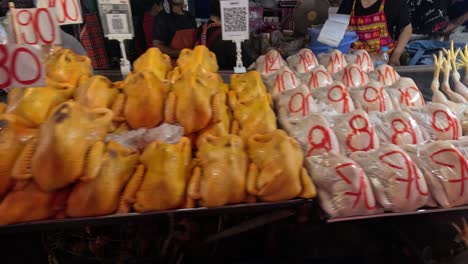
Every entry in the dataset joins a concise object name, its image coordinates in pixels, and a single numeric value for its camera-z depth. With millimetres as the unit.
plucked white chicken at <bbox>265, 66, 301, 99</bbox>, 1954
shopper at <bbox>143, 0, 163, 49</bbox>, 3867
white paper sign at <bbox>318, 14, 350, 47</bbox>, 2502
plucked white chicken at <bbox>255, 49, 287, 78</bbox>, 2299
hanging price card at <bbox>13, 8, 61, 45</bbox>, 1472
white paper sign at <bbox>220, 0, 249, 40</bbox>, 2203
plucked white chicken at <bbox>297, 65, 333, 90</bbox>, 2039
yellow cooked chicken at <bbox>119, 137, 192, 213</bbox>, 1125
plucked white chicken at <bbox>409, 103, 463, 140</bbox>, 1543
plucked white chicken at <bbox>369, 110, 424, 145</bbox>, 1494
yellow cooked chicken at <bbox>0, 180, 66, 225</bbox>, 1066
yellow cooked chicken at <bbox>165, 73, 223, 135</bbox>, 1378
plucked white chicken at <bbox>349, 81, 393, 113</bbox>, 1794
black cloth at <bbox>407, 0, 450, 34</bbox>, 3969
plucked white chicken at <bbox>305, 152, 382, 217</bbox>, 1197
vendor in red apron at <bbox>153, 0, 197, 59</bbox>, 3506
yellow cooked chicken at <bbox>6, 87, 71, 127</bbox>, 1257
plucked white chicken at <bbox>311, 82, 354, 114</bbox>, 1772
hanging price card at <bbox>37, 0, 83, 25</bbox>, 1820
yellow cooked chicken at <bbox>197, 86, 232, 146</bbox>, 1418
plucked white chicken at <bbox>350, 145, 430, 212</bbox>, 1215
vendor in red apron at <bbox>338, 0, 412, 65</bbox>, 3191
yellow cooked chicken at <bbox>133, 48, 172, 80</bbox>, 1712
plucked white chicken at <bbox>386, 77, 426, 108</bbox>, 1856
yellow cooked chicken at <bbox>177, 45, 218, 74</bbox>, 1771
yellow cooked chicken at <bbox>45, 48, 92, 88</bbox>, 1505
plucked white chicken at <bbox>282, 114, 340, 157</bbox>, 1408
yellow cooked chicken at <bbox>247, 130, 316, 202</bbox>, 1159
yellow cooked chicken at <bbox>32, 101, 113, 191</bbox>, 1016
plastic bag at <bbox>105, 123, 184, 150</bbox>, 1295
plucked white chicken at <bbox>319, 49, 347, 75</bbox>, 2365
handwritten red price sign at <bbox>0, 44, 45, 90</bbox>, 1097
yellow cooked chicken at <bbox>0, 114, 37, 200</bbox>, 1101
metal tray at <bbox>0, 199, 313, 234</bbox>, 1093
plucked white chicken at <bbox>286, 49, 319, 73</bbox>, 2366
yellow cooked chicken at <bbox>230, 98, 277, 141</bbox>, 1456
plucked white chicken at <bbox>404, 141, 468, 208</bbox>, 1230
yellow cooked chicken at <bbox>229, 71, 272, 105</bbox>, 1685
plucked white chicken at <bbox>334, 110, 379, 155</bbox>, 1445
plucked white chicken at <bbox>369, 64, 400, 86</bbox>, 2127
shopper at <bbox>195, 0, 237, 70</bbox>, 3113
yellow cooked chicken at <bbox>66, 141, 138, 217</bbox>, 1083
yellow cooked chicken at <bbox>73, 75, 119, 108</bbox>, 1374
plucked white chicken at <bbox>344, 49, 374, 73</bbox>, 2424
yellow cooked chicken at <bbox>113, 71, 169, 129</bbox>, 1389
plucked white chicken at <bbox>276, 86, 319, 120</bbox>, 1698
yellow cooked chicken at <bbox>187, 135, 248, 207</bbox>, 1148
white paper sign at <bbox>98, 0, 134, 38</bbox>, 2320
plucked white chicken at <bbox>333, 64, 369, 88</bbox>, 2049
